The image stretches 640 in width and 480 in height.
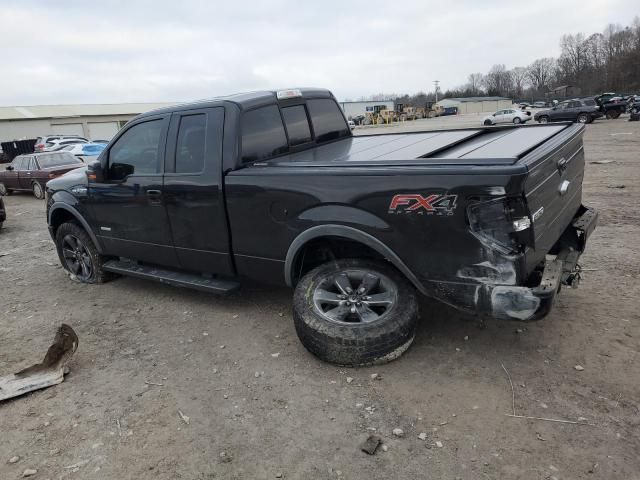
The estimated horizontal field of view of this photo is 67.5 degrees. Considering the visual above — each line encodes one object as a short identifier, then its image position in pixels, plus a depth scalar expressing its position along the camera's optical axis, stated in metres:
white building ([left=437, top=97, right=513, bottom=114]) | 94.12
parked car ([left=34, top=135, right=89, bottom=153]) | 26.81
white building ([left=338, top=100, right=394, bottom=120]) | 94.74
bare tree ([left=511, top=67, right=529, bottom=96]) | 129.75
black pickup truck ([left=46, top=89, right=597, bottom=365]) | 2.91
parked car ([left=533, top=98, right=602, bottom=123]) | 29.77
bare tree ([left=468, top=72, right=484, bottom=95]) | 138.38
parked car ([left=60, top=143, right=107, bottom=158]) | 19.12
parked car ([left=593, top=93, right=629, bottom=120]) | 31.88
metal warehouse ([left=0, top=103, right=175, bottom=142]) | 44.83
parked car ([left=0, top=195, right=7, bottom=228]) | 9.72
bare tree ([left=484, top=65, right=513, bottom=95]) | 129.25
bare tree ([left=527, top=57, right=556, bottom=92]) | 124.19
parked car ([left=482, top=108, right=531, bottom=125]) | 39.44
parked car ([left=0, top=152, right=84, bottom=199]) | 13.90
